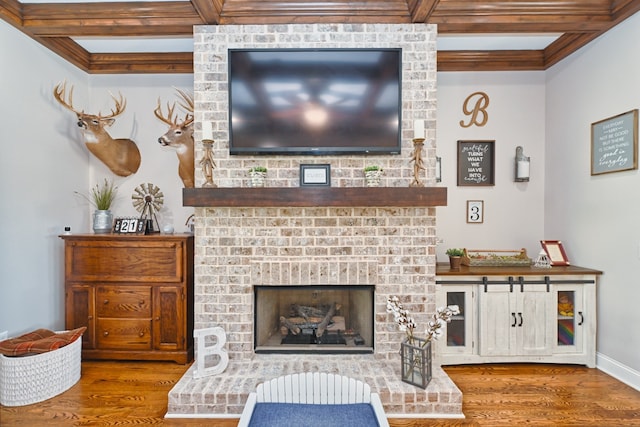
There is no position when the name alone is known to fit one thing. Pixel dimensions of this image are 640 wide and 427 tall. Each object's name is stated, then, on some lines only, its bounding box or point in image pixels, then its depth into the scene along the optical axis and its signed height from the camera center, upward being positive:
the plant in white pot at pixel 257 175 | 2.62 +0.28
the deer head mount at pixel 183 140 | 3.11 +0.65
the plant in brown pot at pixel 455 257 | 3.05 -0.41
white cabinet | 2.87 -0.89
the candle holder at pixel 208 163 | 2.53 +0.36
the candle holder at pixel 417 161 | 2.49 +0.38
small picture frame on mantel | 2.67 +0.28
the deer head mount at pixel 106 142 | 3.11 +0.67
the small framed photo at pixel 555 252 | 3.12 -0.37
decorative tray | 3.12 -0.44
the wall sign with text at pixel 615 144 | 2.55 +0.54
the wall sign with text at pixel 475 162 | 3.48 +0.51
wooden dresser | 2.90 -0.73
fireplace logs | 2.85 -0.93
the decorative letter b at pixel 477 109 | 3.47 +1.05
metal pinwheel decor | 3.32 +0.09
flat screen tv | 2.64 +0.85
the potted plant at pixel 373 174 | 2.59 +0.28
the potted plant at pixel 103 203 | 3.19 +0.07
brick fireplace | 2.68 -0.14
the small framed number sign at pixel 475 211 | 3.49 +0.00
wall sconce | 3.40 +0.46
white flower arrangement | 2.37 -0.78
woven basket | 2.28 -1.15
